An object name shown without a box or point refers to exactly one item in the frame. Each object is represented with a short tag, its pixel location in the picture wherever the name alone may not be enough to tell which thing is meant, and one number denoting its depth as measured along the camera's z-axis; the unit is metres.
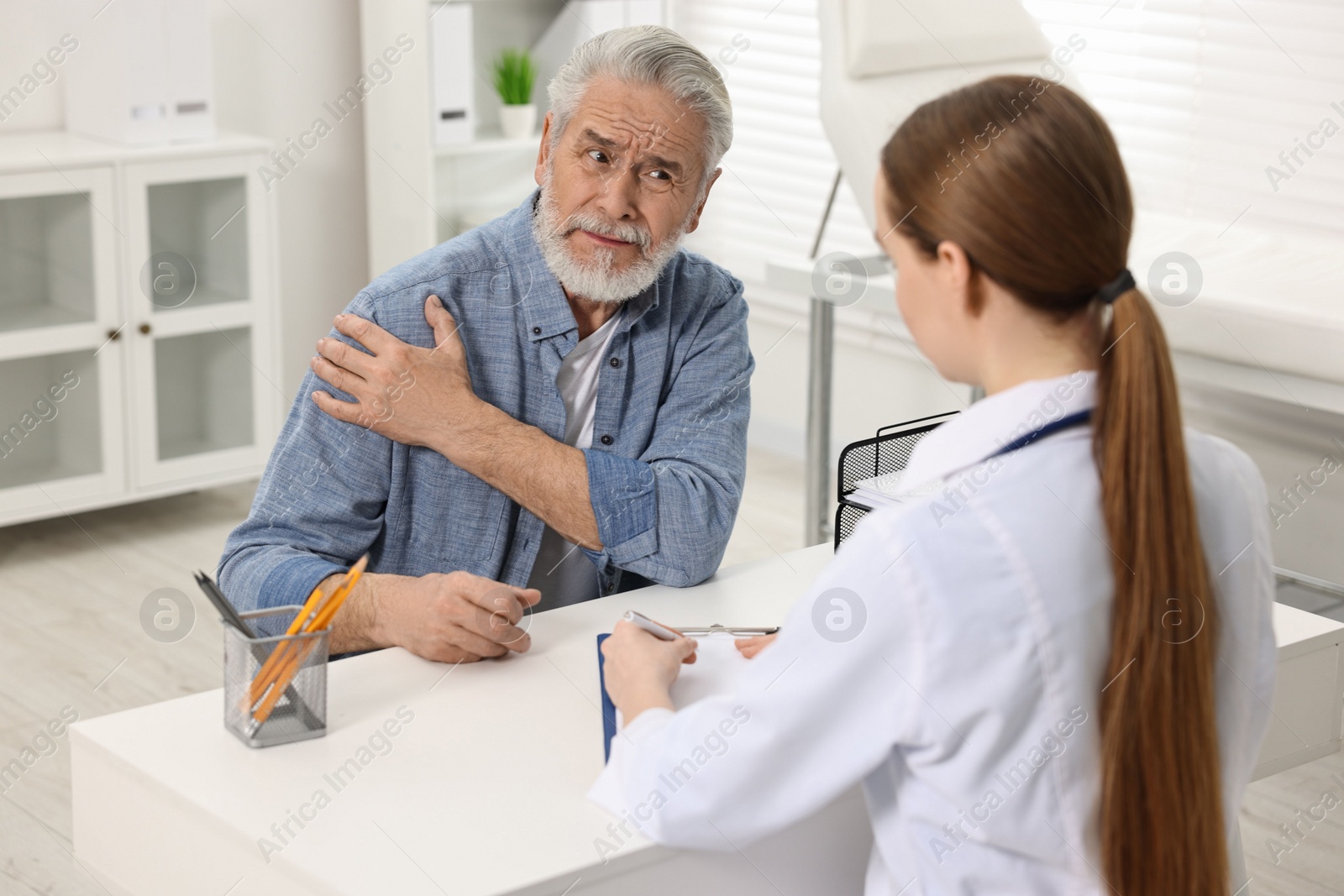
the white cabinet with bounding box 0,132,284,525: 4.67
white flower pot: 5.69
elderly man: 3.09
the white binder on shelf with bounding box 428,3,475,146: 5.33
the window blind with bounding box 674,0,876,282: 5.71
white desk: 2.63
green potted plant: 5.65
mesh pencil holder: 2.75
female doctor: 2.54
